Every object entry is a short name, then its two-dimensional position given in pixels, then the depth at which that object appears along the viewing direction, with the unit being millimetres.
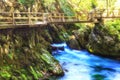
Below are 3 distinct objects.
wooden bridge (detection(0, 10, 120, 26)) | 20425
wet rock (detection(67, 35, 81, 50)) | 36931
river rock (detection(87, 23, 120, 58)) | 30028
